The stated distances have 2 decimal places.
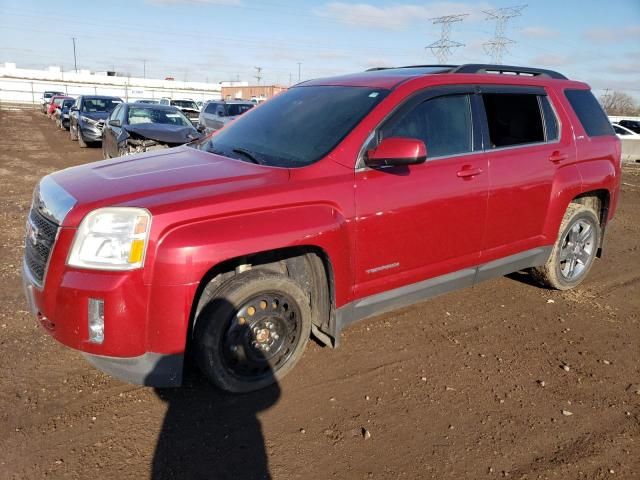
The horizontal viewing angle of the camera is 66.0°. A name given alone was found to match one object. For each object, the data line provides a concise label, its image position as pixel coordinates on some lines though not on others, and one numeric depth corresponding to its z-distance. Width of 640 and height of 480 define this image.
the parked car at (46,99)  41.51
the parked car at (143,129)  9.07
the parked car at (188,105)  28.74
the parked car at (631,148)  18.70
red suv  2.54
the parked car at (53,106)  30.89
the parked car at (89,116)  16.39
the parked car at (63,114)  24.39
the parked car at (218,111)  16.38
